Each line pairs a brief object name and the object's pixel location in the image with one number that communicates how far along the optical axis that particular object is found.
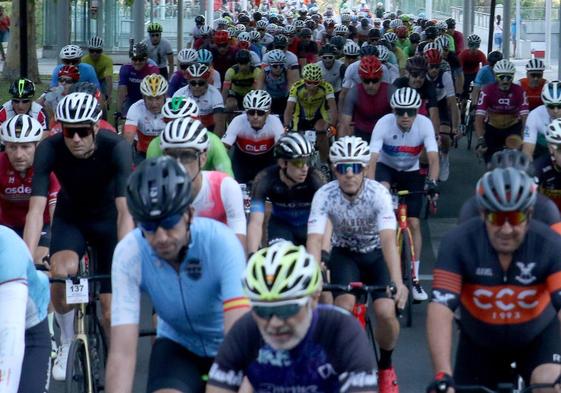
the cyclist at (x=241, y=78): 19.69
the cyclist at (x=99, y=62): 20.47
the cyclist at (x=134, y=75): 19.16
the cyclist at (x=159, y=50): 24.25
